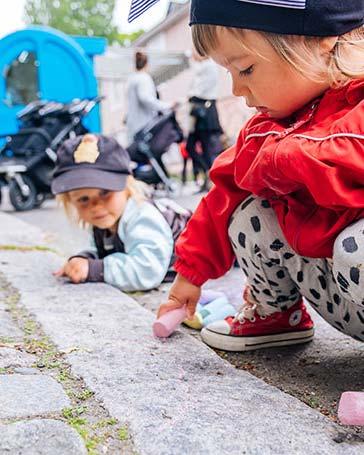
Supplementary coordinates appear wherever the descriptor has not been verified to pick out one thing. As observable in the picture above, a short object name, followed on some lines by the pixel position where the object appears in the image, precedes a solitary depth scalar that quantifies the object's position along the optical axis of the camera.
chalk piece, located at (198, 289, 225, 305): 2.08
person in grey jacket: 5.99
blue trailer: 7.25
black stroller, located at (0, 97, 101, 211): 5.52
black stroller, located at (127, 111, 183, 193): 5.59
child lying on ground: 2.21
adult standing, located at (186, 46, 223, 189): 6.28
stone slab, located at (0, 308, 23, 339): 1.52
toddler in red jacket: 1.13
